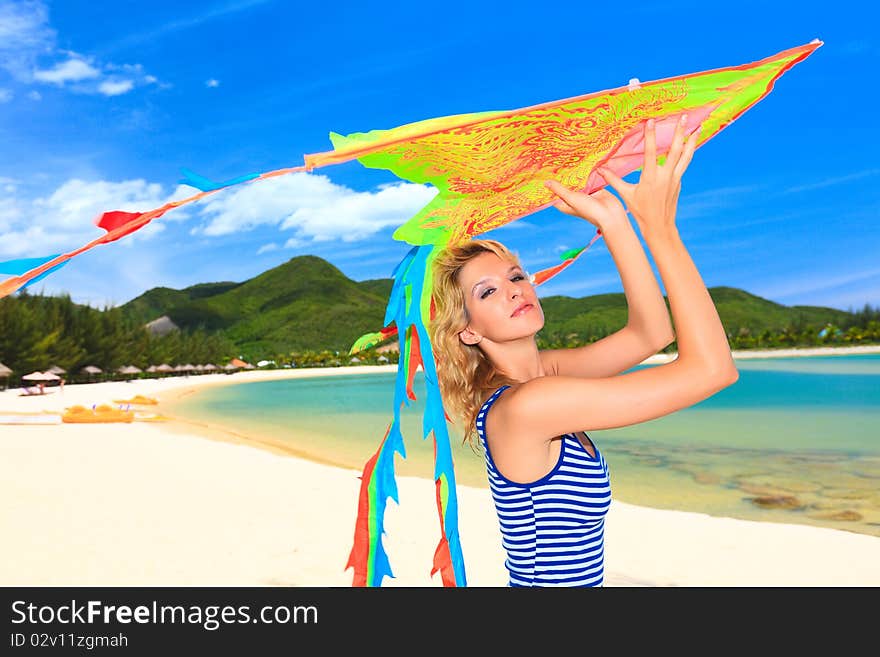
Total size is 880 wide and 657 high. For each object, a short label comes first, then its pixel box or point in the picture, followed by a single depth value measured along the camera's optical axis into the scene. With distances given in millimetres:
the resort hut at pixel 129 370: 47844
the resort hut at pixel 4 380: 34775
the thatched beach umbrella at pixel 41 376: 29812
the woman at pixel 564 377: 1565
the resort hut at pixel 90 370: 43875
